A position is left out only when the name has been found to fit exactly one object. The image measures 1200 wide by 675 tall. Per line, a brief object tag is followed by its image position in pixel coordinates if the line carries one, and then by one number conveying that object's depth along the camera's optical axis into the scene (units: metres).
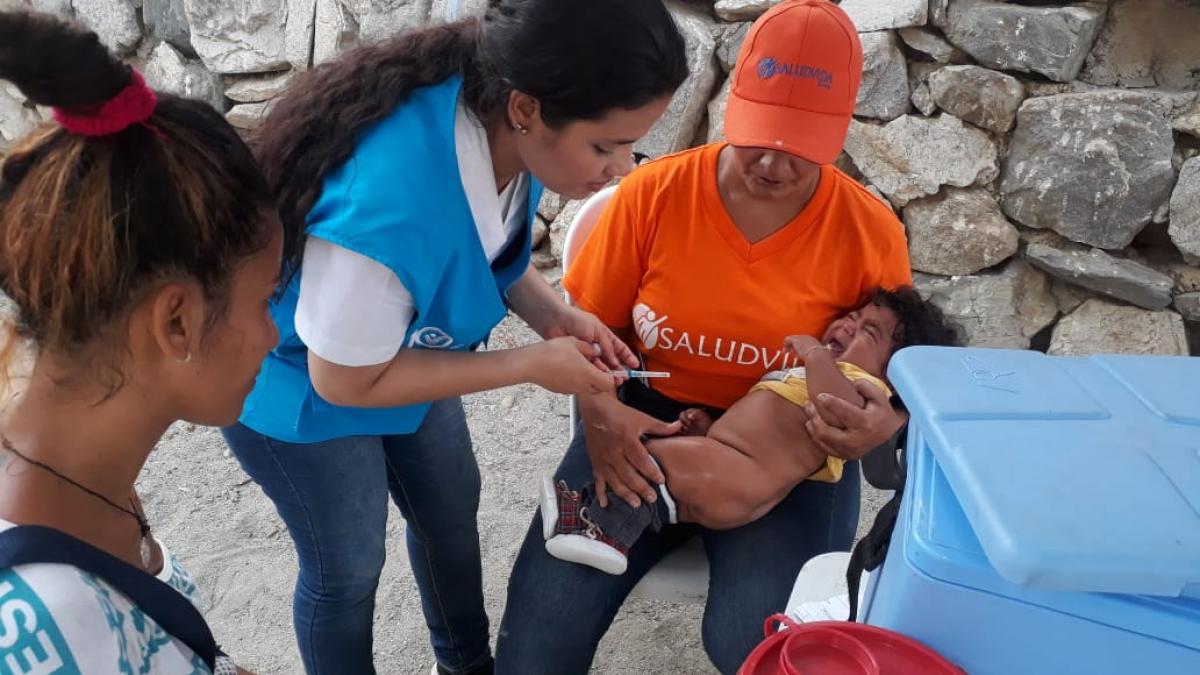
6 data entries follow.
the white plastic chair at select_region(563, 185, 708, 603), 1.76
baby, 1.68
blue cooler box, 0.75
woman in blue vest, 1.28
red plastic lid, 0.89
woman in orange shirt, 1.66
